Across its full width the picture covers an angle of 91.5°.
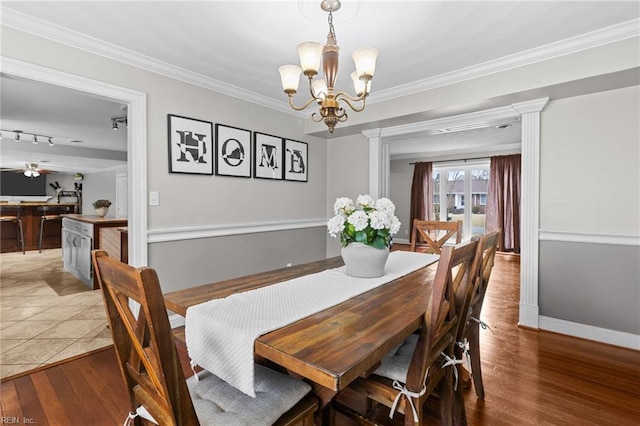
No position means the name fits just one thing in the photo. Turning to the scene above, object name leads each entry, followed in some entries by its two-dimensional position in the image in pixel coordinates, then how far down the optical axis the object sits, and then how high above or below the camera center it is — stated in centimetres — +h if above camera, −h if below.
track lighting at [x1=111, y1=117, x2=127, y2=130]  343 +100
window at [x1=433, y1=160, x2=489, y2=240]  714 +41
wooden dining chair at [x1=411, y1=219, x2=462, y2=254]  270 -17
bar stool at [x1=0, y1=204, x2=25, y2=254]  663 -14
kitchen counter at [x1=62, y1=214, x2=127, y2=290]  380 -40
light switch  257 +10
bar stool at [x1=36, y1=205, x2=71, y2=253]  695 -9
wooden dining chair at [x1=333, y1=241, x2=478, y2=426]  111 -63
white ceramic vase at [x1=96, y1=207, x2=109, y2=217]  466 -1
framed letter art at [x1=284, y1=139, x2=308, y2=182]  371 +61
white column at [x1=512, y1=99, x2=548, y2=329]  273 +1
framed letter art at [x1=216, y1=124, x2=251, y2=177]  304 +60
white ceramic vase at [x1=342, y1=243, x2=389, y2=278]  163 -26
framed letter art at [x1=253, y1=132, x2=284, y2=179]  338 +60
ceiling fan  838 +118
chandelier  164 +79
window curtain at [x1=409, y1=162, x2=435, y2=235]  762 +45
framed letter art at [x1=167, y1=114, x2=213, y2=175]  269 +58
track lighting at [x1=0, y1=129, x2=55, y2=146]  482 +122
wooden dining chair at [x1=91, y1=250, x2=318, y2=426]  71 -53
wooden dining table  83 -40
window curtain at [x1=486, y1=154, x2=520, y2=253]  643 +24
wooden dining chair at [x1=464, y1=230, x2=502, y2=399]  171 -64
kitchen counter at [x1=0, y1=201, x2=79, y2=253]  670 -46
